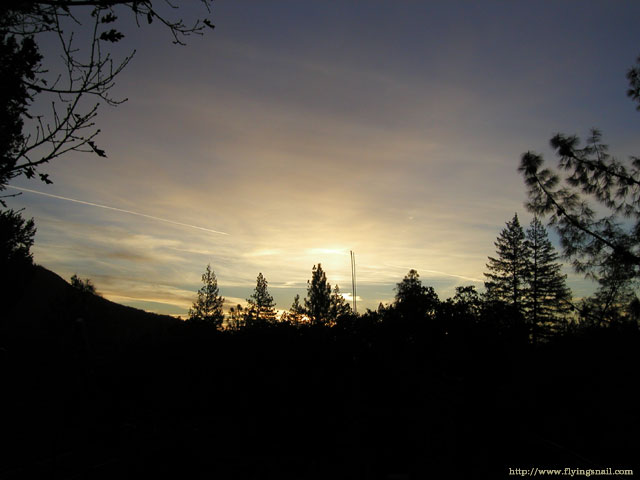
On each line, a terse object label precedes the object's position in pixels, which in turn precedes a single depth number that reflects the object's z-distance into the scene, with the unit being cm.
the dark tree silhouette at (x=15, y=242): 2439
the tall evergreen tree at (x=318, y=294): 4669
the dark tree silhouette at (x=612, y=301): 1100
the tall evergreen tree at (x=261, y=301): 4928
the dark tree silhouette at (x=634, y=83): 1048
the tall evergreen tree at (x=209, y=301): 4762
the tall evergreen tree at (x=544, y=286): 3912
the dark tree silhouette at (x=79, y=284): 5588
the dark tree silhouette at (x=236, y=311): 5054
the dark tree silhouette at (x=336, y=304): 4684
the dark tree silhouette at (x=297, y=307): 4689
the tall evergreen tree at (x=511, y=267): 4106
